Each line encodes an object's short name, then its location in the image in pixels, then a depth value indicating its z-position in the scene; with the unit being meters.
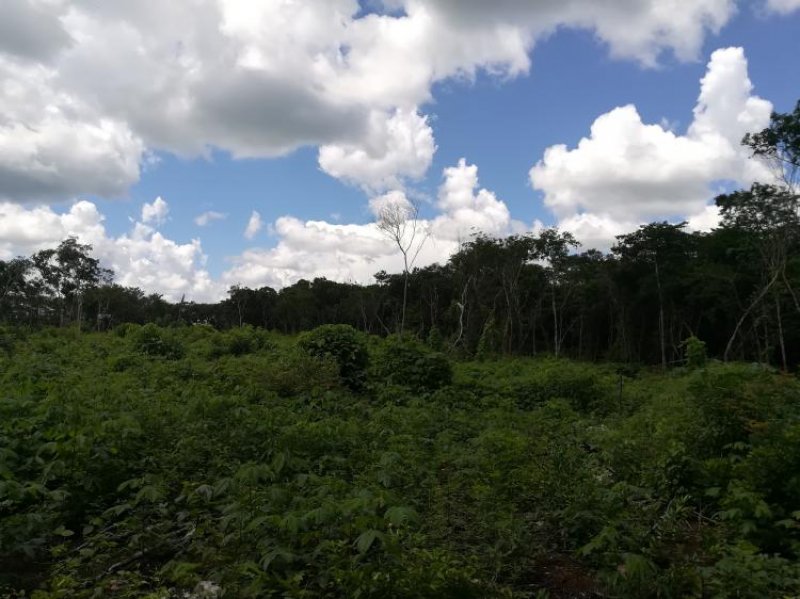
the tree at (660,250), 34.12
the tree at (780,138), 21.25
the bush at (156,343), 16.08
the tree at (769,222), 24.41
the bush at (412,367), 12.78
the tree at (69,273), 41.84
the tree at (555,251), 38.75
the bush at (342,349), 13.05
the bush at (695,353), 11.05
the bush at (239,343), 17.92
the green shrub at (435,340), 22.98
